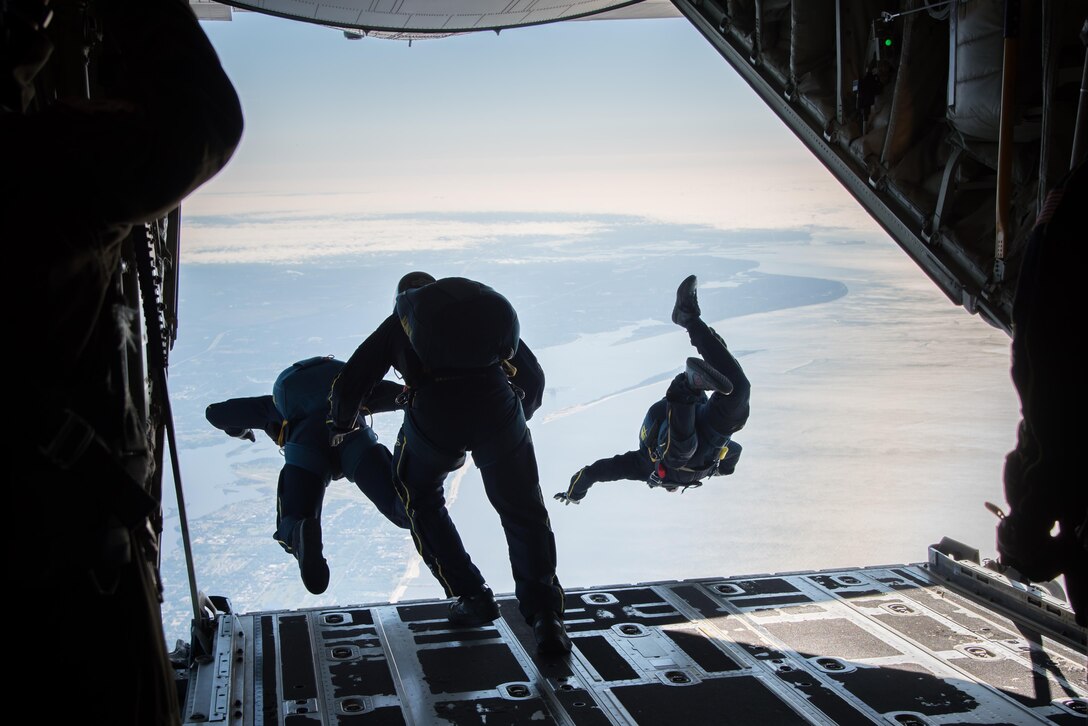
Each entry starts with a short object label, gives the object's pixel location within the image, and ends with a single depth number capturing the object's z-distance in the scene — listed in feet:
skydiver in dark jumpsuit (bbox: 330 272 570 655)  13.73
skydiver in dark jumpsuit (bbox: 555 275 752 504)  20.08
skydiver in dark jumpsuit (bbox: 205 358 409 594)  15.34
